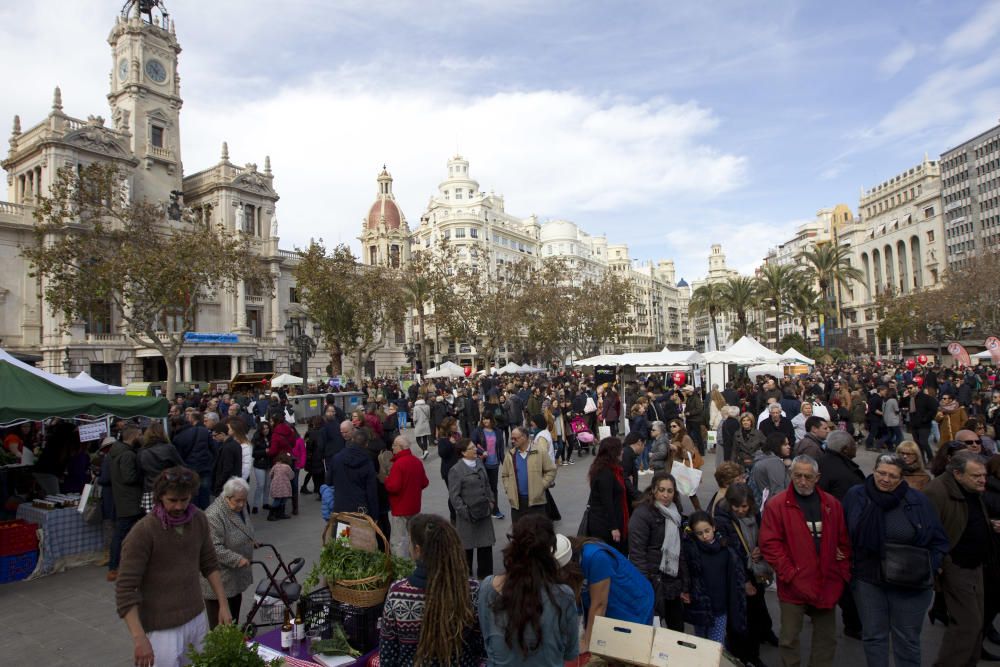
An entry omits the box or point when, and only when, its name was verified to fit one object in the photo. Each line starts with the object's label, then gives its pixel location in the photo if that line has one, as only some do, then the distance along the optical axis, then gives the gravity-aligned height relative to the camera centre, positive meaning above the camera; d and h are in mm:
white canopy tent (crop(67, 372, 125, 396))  10699 -255
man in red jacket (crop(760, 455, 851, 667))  4051 -1408
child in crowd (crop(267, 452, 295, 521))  9555 -1863
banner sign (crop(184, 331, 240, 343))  40328 +2049
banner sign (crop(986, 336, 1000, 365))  20978 -284
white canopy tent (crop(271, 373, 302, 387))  29625 -719
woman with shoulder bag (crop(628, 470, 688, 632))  4355 -1418
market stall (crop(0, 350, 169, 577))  7414 -534
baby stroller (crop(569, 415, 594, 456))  13898 -1813
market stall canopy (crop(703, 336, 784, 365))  19188 -198
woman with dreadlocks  2979 -1252
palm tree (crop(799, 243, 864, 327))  40000 +5383
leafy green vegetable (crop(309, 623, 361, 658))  3703 -1723
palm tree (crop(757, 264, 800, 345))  37906 +4023
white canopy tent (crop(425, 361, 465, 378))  30594 -587
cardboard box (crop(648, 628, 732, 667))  2867 -1436
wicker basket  3807 -1277
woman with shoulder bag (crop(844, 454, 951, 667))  3791 -1347
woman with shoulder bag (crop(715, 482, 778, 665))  4590 -1632
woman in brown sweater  3301 -1161
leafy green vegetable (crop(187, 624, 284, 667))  2975 -1394
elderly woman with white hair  4434 -1290
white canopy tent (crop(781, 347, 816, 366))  20472 -378
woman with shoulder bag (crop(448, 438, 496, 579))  6125 -1457
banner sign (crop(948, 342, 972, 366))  23266 -491
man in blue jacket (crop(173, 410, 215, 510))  8281 -1096
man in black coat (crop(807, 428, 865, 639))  5281 -1099
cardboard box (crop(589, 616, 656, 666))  3021 -1449
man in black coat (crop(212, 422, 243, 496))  8555 -1322
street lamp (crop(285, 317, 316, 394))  23391 +872
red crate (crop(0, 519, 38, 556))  6992 -1883
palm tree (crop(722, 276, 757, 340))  39656 +3518
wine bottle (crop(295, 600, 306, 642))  3783 -1647
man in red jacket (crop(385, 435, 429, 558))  6625 -1361
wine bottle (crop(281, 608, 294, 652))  3803 -1688
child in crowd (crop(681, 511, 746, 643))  4340 -1672
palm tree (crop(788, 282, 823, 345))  39844 +2992
